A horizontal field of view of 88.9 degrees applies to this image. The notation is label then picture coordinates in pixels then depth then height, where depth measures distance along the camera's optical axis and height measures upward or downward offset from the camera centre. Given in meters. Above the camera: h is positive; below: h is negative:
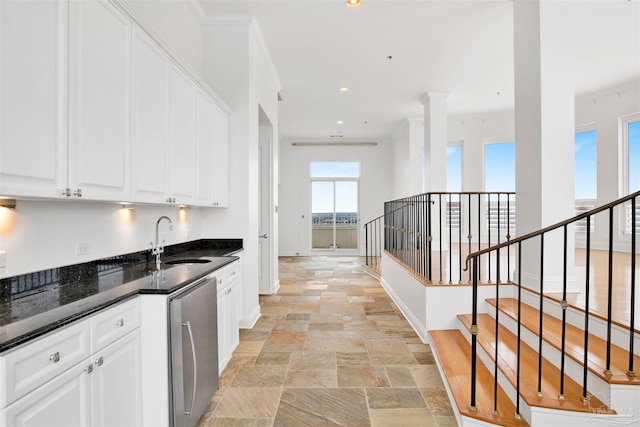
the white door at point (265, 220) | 5.21 -0.08
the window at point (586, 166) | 6.66 +1.02
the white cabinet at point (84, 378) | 1.10 -0.67
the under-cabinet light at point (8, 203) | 1.61 +0.06
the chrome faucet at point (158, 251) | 2.44 -0.27
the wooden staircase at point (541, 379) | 1.84 -1.08
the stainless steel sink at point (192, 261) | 2.93 -0.41
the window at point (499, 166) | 8.00 +1.20
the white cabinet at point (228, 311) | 2.72 -0.87
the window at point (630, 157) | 5.96 +1.07
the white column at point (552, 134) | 2.98 +0.74
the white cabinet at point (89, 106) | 1.34 +0.59
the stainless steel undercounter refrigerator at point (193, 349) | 1.88 -0.85
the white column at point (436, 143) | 6.32 +1.41
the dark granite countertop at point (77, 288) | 1.26 -0.41
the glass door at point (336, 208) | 10.17 +0.22
